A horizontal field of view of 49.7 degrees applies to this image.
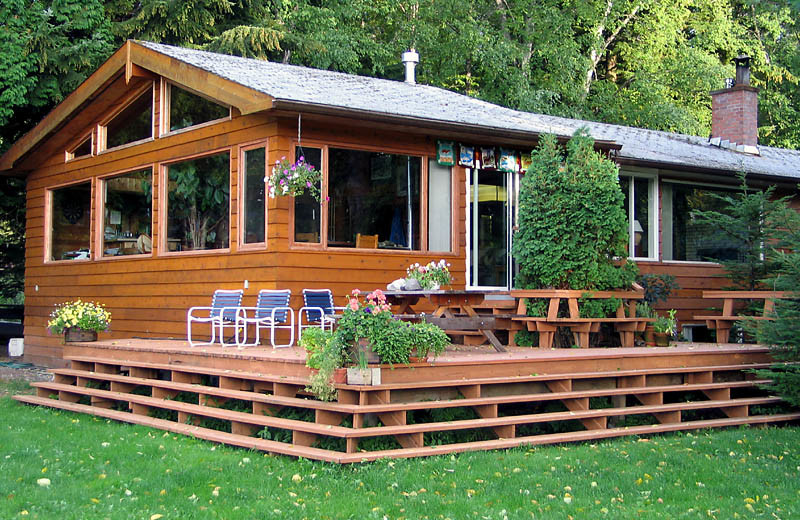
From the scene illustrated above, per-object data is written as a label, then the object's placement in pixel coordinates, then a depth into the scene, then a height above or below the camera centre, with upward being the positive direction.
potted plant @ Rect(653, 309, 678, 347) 9.77 -0.50
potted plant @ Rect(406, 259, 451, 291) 9.04 +0.11
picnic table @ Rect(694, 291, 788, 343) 10.36 -0.31
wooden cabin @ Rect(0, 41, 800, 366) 9.85 +1.32
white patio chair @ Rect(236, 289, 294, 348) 9.16 -0.30
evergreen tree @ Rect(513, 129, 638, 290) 9.34 +0.68
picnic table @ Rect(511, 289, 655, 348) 9.15 -0.36
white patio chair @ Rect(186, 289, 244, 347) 9.43 -0.26
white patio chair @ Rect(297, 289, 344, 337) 9.56 -0.24
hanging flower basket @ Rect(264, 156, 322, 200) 9.27 +1.15
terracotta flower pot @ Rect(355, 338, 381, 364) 6.72 -0.49
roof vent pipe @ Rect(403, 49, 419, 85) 14.20 +3.70
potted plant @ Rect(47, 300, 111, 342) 10.43 -0.44
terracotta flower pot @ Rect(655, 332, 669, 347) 9.79 -0.60
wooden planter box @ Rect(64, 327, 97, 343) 10.48 -0.60
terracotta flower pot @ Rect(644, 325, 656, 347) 9.95 -0.58
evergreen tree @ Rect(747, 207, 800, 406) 8.27 -0.47
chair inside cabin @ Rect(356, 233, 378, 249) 10.24 +0.53
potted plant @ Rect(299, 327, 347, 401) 6.71 -0.62
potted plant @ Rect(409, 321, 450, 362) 6.90 -0.44
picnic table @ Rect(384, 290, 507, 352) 8.20 -0.24
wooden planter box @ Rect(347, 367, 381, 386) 6.68 -0.70
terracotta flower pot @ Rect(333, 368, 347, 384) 6.73 -0.70
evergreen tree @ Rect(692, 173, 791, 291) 11.85 +0.79
